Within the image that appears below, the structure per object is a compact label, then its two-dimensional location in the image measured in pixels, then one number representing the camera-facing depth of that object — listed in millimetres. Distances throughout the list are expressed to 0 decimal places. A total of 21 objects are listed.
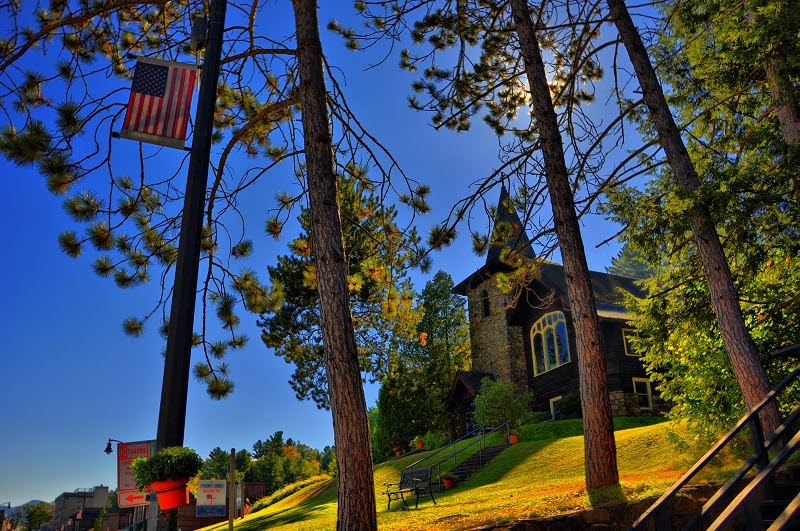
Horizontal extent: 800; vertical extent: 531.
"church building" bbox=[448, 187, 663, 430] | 25953
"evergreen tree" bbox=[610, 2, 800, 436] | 9570
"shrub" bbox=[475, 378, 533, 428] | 25297
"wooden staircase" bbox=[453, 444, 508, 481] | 20812
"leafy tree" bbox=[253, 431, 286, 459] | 72206
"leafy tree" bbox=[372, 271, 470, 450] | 33906
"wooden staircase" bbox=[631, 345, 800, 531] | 4002
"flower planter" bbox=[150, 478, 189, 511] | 4152
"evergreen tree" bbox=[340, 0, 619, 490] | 8930
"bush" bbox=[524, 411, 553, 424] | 26912
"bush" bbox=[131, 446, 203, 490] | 4051
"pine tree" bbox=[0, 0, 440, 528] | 6480
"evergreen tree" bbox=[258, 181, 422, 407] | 9336
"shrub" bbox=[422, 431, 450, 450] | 31214
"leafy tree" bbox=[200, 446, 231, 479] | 78688
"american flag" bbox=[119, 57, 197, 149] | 5484
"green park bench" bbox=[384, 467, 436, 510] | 15391
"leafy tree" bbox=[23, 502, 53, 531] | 66438
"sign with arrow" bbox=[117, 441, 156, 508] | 10164
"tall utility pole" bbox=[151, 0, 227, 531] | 4051
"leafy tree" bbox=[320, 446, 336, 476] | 123762
